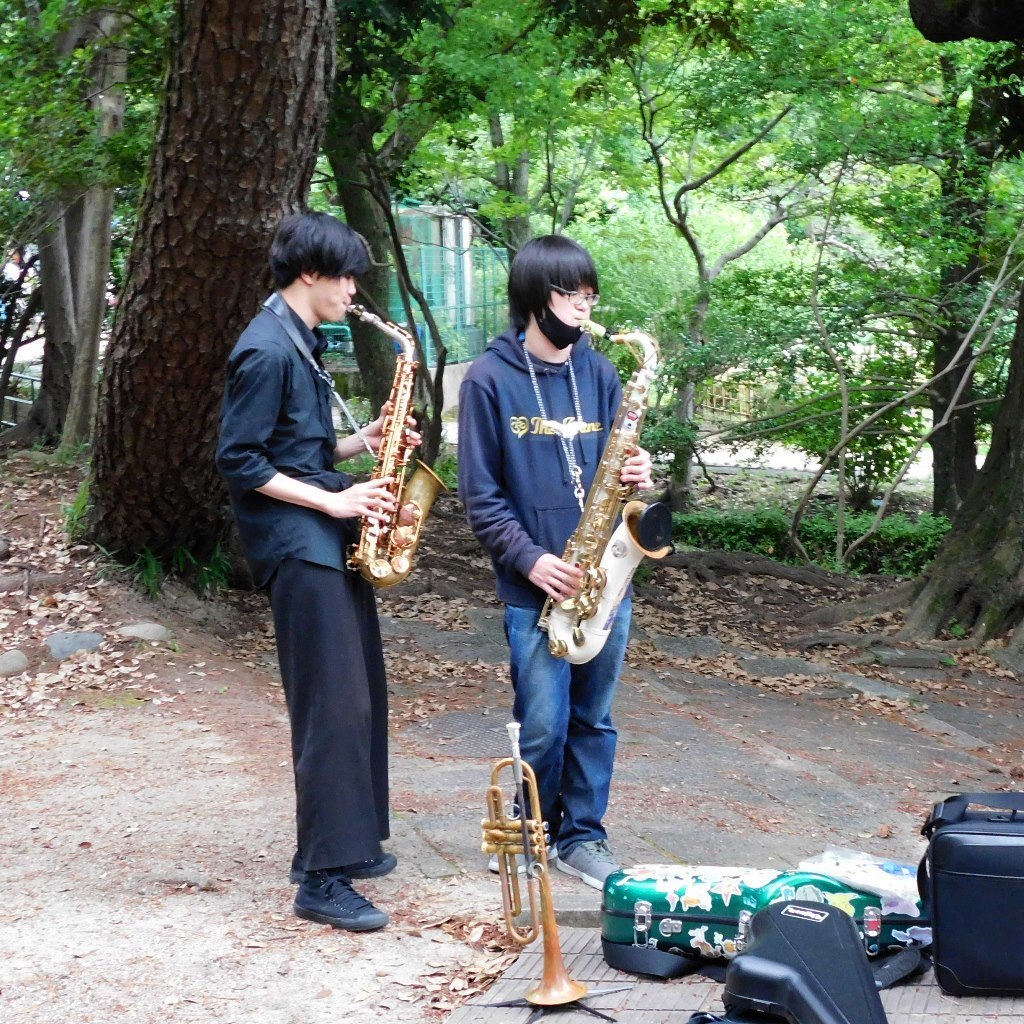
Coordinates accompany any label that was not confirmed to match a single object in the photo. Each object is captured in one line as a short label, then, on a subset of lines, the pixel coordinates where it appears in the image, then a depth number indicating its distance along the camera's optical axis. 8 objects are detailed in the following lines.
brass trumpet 3.38
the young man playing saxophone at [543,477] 4.05
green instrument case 3.57
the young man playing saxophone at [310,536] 3.87
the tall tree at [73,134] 10.01
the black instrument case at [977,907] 3.31
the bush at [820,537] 14.33
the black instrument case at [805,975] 2.88
